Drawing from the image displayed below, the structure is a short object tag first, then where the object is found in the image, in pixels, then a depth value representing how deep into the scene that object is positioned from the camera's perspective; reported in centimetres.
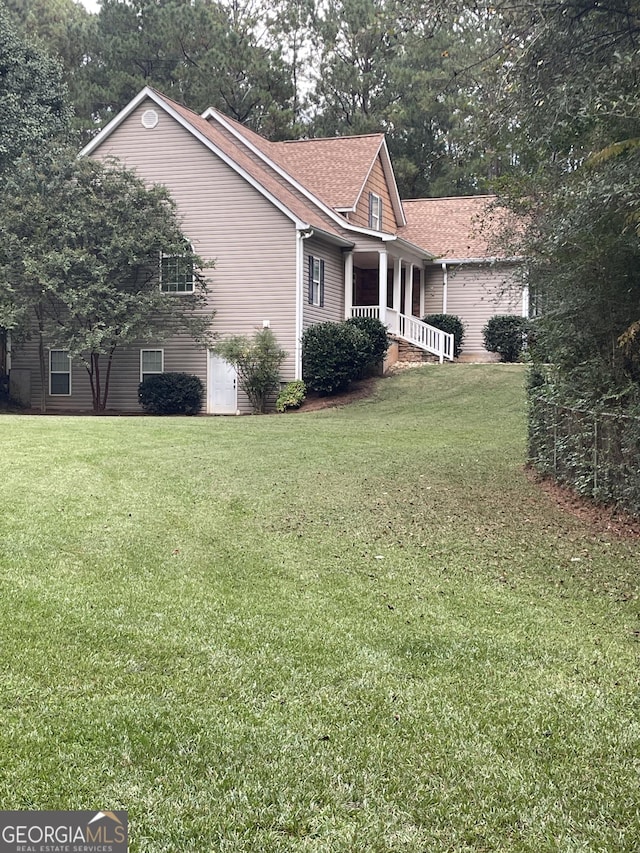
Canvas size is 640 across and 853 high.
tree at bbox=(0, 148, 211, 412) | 1898
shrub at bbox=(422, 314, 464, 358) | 2514
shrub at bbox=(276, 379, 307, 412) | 1956
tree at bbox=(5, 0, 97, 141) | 3428
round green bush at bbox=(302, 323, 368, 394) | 1980
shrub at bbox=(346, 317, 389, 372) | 2041
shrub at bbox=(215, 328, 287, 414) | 1988
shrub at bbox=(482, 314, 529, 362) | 2386
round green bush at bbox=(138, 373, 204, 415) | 2030
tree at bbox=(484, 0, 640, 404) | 743
